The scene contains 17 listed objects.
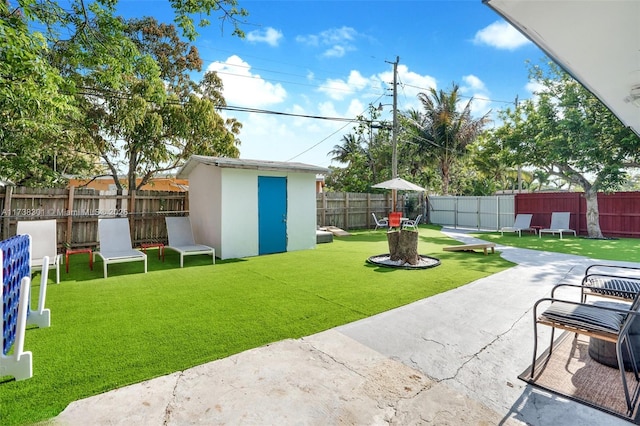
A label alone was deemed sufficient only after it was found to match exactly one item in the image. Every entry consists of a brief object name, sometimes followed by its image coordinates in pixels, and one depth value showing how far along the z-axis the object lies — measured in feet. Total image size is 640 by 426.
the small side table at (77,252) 22.03
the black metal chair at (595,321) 7.44
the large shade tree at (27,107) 15.89
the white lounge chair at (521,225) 46.83
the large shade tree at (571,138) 39.27
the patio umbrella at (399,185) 29.58
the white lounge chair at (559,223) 44.69
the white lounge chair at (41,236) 20.81
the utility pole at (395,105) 51.04
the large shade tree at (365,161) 70.54
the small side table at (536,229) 47.58
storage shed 28.02
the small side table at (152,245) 27.85
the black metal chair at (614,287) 11.14
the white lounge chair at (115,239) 23.11
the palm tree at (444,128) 71.10
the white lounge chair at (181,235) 26.43
